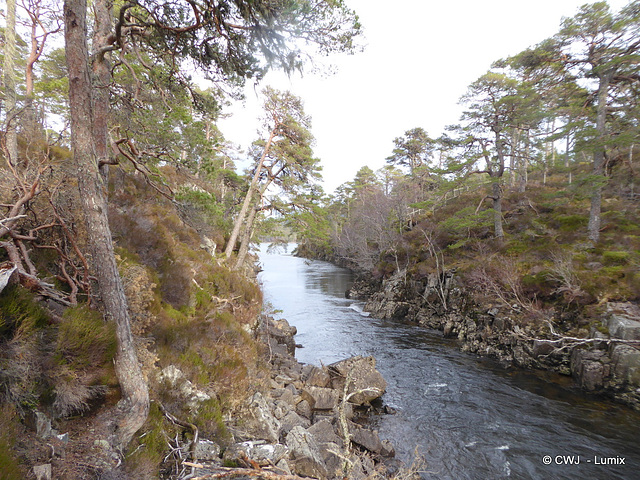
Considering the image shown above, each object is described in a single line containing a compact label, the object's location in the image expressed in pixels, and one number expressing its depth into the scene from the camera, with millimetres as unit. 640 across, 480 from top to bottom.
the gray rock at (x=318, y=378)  10234
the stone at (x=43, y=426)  3107
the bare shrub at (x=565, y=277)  12273
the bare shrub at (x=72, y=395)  3420
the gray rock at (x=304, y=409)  8336
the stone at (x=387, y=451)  7265
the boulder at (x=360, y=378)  10008
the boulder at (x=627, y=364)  9125
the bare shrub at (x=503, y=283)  13828
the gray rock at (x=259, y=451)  4871
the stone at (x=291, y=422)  6664
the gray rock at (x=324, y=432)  6776
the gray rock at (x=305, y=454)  5242
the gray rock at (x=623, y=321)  9750
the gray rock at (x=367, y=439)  7195
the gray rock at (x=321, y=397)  8914
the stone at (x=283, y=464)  4840
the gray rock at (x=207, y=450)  4512
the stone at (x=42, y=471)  2646
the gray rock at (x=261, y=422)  5789
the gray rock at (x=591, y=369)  9789
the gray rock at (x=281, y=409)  7195
